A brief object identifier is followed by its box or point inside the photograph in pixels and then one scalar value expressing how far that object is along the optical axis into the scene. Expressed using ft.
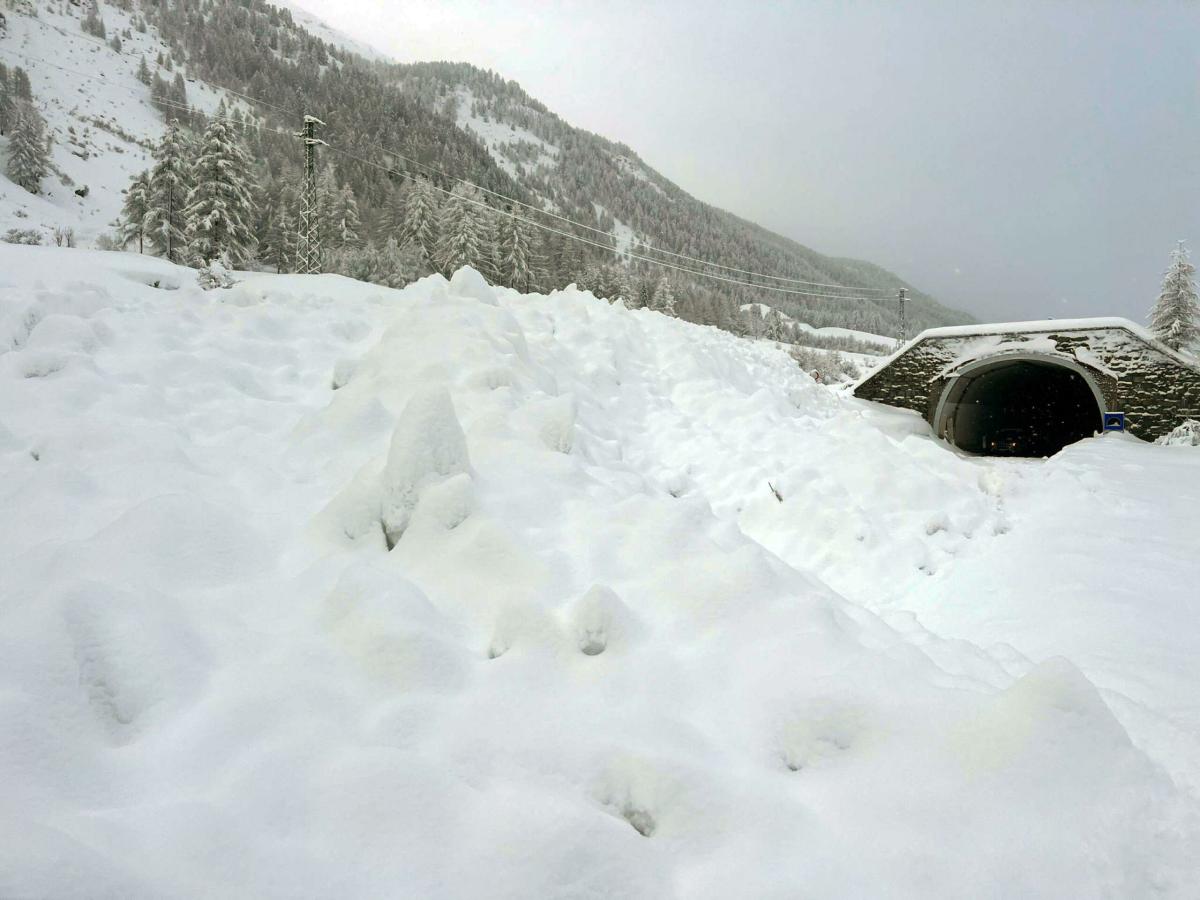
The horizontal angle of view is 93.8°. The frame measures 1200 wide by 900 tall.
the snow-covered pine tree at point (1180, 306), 75.77
